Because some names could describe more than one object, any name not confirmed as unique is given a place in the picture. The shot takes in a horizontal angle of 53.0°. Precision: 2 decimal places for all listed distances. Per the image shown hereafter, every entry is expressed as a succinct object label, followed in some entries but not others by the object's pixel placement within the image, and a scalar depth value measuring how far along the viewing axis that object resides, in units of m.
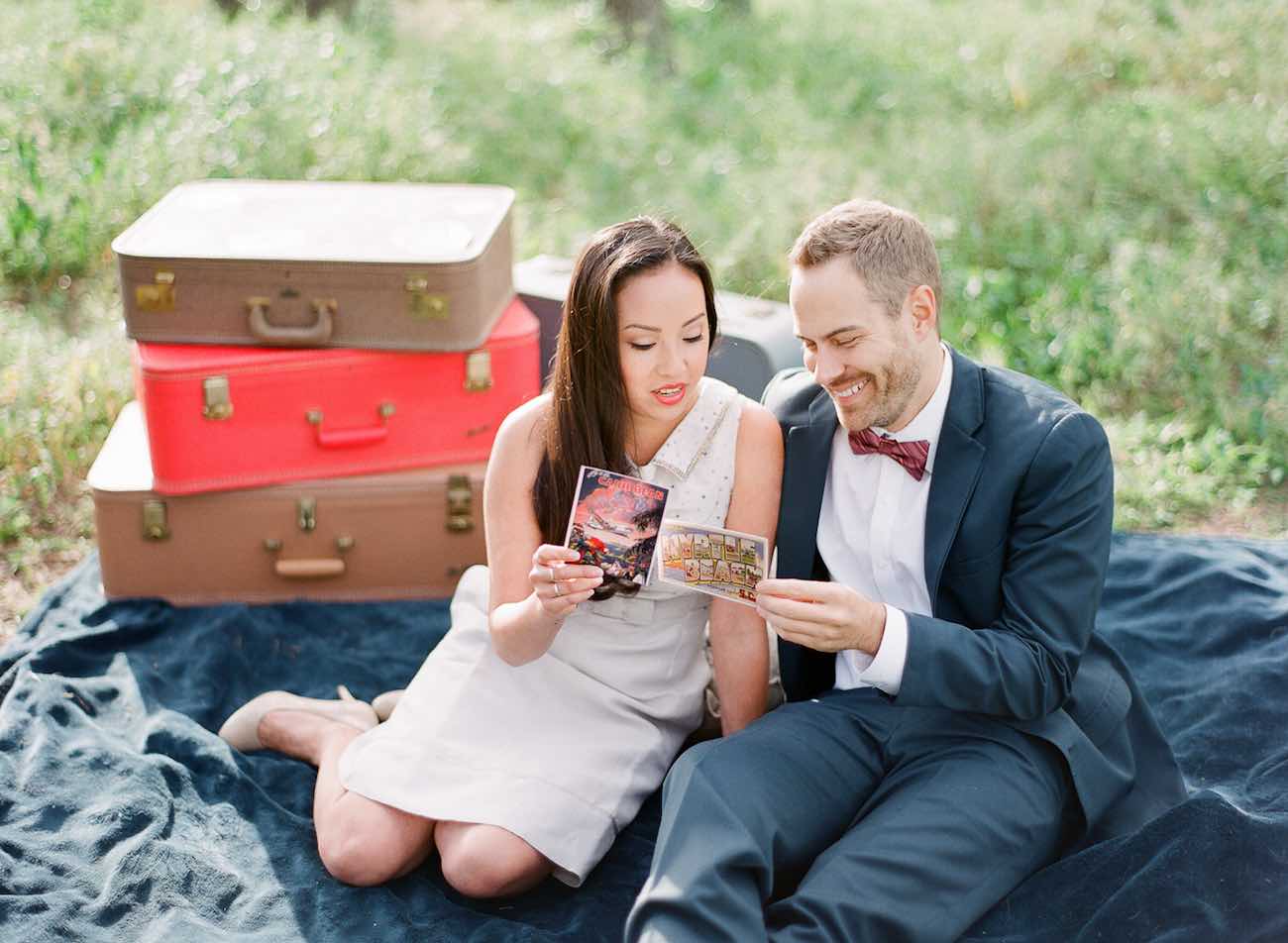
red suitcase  4.30
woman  3.04
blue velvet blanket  2.96
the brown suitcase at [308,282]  4.29
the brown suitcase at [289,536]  4.43
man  2.73
